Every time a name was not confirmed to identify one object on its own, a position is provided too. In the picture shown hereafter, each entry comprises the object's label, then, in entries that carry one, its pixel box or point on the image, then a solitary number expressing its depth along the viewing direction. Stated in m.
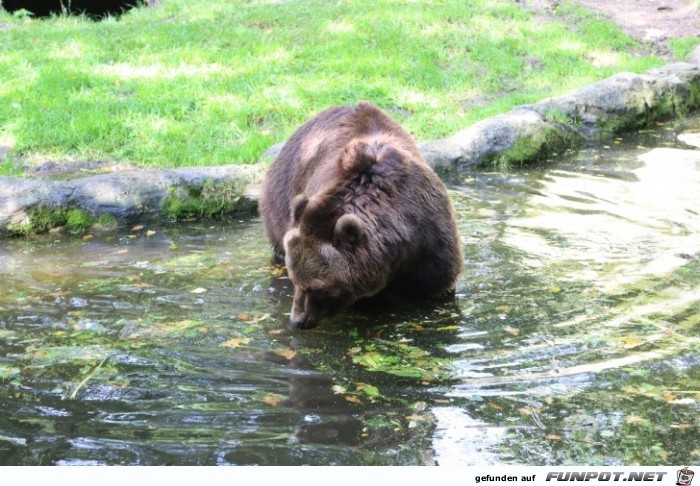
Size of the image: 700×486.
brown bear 11.84
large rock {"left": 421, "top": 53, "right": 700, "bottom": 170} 21.67
